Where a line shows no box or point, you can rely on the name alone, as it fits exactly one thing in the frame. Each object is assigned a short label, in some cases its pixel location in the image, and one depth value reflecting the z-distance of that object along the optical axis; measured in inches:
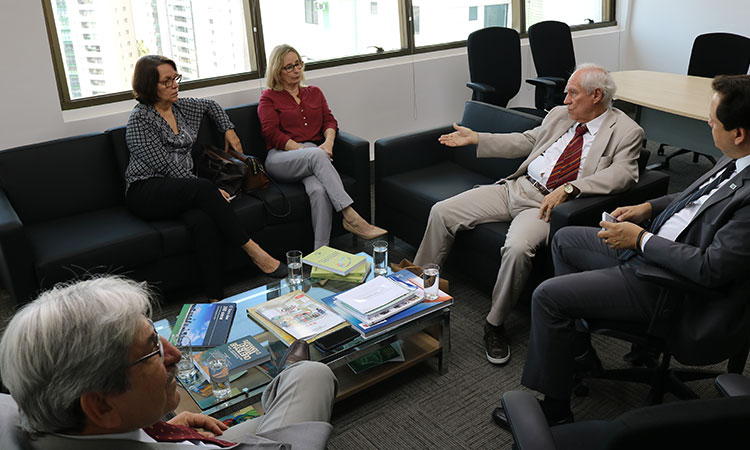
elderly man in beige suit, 113.0
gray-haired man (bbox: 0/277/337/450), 44.7
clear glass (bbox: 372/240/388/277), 110.8
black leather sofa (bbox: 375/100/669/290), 121.2
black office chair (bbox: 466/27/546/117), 192.2
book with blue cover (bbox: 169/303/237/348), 92.4
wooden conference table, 163.5
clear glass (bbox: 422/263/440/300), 101.1
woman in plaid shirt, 128.9
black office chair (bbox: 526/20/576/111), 194.5
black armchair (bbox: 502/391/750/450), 42.6
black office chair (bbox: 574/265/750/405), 82.1
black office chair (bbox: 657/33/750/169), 185.5
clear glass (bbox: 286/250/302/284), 109.0
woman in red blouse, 144.0
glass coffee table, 83.7
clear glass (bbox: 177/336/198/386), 85.4
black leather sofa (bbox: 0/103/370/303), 115.5
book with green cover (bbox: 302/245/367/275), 108.4
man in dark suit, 80.7
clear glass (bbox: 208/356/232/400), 83.1
